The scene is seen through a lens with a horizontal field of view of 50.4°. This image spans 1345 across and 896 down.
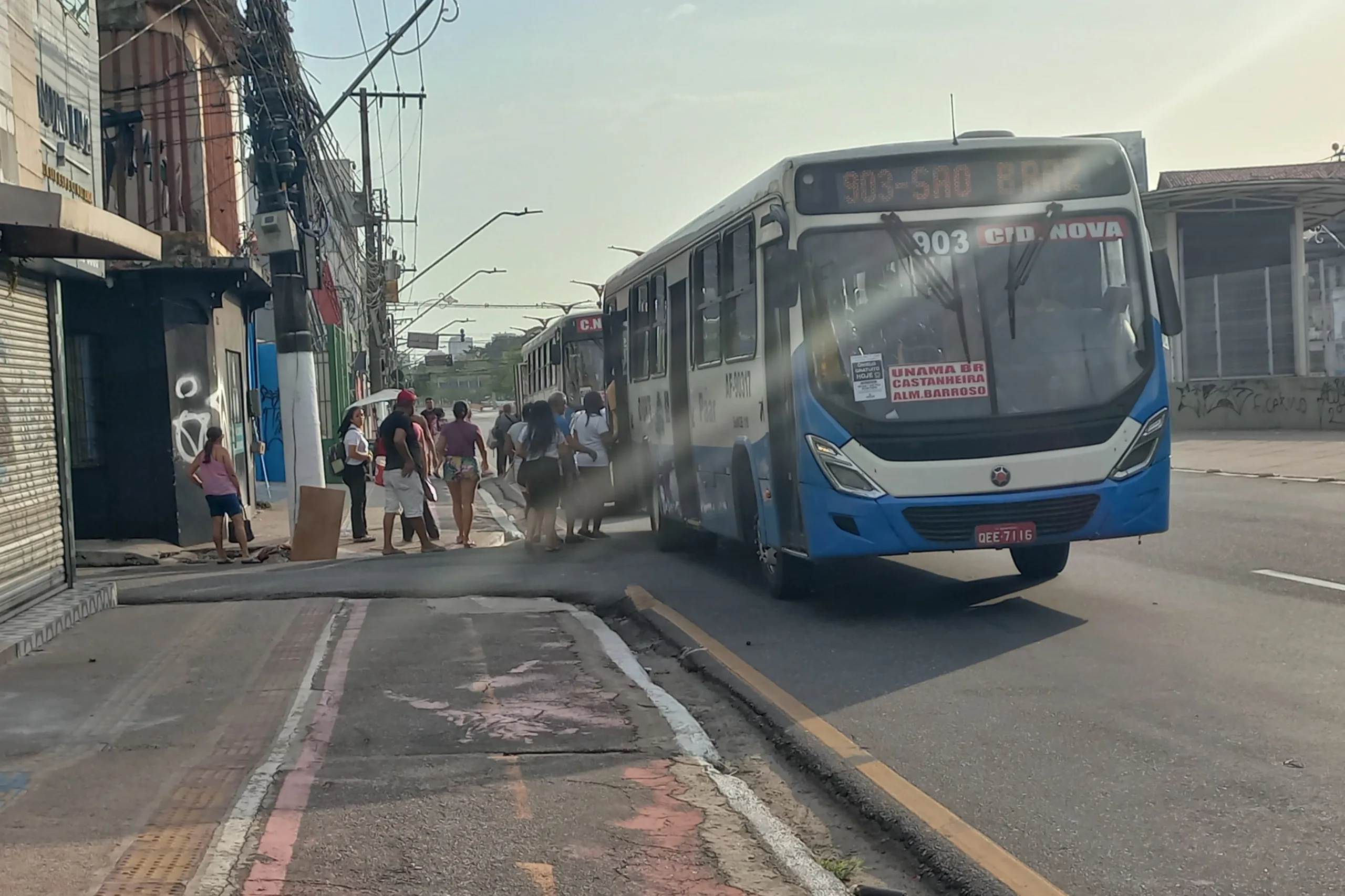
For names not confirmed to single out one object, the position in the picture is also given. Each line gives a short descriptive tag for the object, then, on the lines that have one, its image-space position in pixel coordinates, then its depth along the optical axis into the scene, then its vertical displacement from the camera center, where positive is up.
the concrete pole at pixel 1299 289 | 39.78 +2.42
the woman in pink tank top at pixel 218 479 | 15.80 -0.65
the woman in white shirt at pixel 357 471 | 18.14 -0.73
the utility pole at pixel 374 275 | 37.25 +3.89
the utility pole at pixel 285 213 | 16.22 +2.31
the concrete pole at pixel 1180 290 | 40.62 +2.70
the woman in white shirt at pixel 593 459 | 16.95 -0.66
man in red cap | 15.79 -0.63
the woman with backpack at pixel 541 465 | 15.08 -0.62
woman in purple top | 17.00 -0.64
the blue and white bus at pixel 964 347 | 9.11 +0.28
